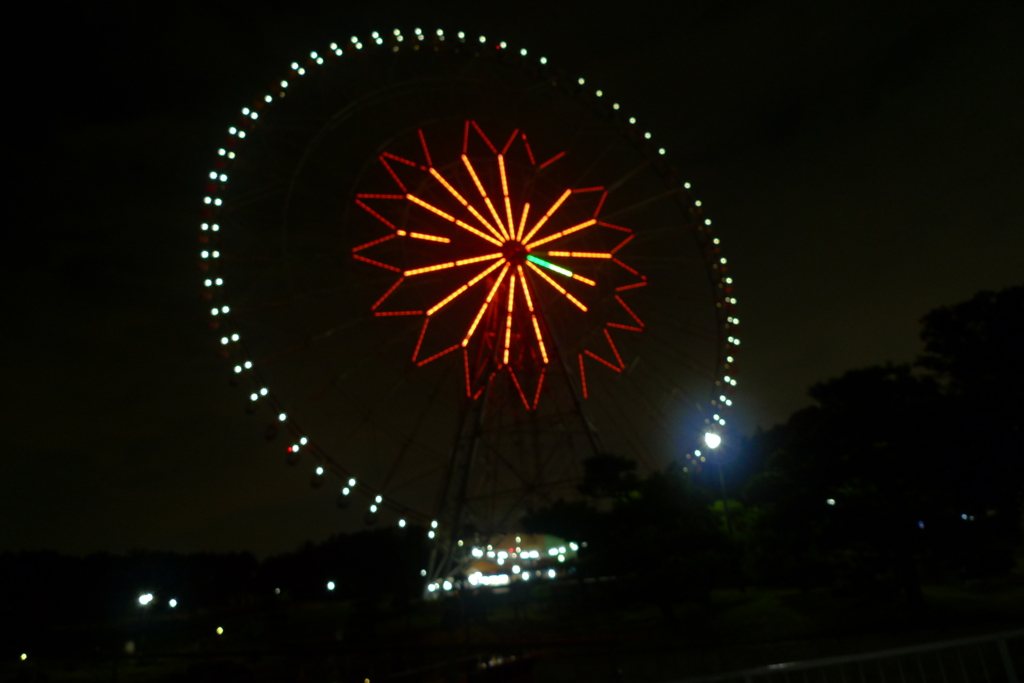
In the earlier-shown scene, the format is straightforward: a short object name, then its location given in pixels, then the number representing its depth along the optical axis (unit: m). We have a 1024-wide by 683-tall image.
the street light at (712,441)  17.45
